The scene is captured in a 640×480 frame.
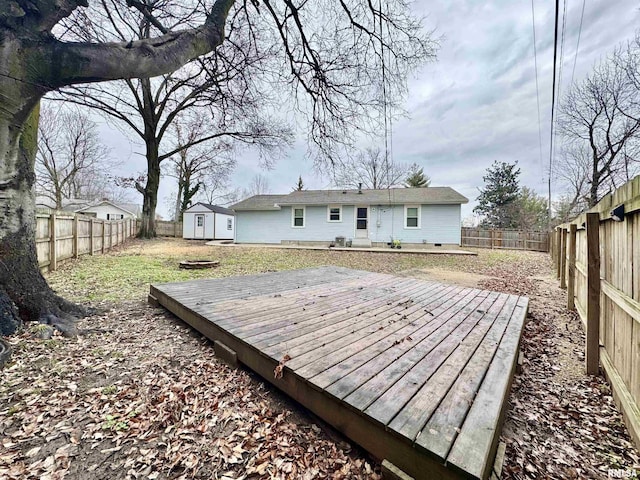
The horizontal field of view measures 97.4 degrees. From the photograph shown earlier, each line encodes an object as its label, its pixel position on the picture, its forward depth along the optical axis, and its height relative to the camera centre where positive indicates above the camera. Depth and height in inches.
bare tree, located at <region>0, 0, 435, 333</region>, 112.7 +100.3
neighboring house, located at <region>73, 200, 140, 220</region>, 1210.0 +134.7
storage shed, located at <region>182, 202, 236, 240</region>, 874.8 +57.1
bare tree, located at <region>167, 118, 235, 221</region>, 930.1 +251.2
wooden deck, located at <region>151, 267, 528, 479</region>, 56.6 -37.1
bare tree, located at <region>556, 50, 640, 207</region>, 557.9 +270.2
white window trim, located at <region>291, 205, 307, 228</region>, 655.8 +62.6
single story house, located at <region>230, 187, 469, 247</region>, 582.2 +52.3
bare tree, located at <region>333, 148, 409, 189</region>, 1063.6 +280.3
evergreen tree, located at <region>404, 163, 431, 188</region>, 1142.3 +260.6
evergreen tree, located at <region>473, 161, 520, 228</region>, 1014.4 +166.4
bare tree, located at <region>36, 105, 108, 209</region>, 871.1 +302.6
